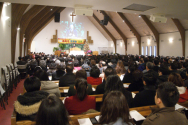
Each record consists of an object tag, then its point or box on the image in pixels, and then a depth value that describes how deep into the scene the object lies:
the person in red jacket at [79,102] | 2.16
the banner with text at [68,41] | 21.13
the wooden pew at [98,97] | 2.76
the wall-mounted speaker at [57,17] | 16.38
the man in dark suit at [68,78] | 3.77
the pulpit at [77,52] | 17.28
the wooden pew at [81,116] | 1.81
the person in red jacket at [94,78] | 3.77
